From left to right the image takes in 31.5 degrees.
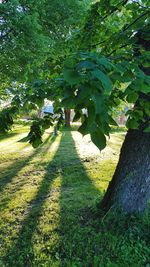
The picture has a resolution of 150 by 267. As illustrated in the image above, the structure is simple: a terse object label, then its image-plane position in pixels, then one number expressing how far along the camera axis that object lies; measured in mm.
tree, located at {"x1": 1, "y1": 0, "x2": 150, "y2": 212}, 1143
